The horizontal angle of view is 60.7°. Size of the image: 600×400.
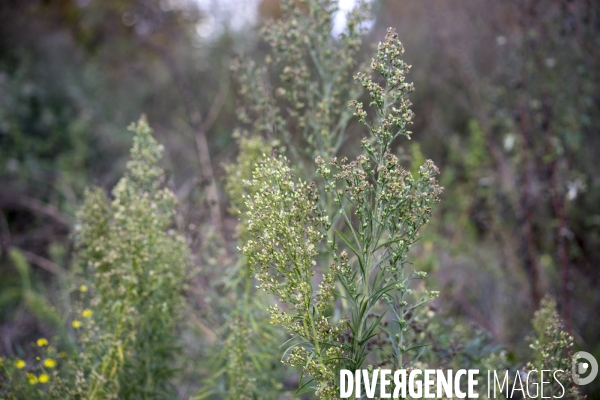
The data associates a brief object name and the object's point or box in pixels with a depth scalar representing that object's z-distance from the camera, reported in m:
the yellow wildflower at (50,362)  2.39
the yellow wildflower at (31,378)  2.33
